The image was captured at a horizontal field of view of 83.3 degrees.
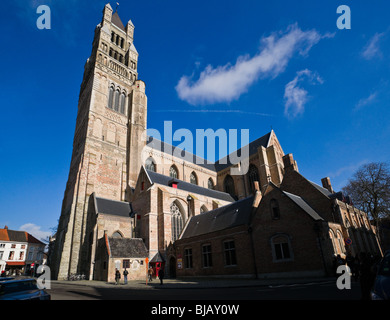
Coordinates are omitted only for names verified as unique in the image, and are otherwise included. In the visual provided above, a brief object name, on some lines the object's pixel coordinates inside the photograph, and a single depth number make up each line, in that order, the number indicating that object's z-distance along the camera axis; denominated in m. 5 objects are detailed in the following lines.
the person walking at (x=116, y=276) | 17.37
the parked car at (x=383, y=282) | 3.33
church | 15.41
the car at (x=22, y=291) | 5.80
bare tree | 26.43
